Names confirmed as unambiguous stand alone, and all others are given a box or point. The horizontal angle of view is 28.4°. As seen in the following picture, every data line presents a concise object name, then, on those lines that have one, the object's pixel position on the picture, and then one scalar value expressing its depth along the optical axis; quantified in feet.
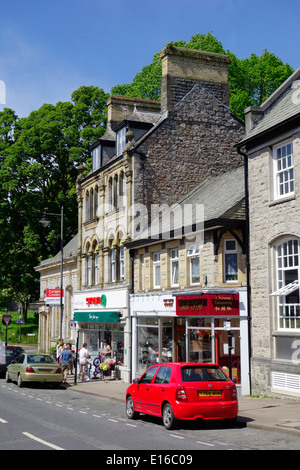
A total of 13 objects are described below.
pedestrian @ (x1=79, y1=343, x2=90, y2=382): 91.20
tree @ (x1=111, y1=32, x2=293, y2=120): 144.05
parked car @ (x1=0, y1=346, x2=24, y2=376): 99.62
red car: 44.24
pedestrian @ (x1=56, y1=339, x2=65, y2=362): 101.38
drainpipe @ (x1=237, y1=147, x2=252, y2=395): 68.03
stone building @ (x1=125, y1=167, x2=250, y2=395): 70.38
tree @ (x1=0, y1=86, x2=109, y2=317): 153.89
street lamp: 109.11
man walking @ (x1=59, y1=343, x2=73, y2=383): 89.57
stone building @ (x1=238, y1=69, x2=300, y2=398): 61.36
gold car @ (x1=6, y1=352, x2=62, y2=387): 80.74
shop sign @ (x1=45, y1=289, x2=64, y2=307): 115.22
